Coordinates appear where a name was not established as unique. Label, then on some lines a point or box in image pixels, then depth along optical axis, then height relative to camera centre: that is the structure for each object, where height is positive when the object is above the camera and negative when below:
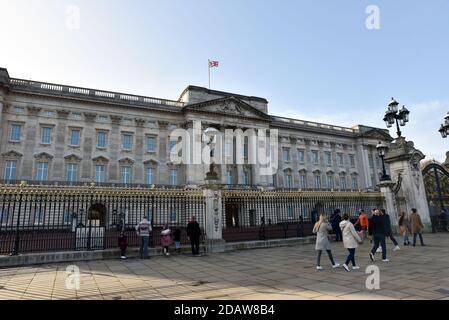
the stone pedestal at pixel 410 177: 16.80 +1.99
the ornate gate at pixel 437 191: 17.72 +1.11
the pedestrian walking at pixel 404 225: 13.43 -0.73
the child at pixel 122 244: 11.47 -1.04
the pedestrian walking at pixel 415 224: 12.72 -0.65
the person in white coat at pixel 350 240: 8.03 -0.80
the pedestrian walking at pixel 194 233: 12.03 -0.70
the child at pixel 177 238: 12.77 -0.94
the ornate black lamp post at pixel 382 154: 17.09 +3.42
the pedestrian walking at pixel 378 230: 9.49 -0.65
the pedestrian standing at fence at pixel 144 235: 11.56 -0.68
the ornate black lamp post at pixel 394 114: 15.89 +5.37
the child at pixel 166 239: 12.23 -0.93
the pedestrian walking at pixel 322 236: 8.47 -0.71
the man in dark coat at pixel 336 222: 15.66 -0.55
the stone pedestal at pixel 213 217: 13.23 -0.05
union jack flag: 40.34 +21.50
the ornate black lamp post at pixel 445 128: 16.14 +4.63
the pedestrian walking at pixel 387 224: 10.29 -0.52
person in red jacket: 13.61 -0.47
